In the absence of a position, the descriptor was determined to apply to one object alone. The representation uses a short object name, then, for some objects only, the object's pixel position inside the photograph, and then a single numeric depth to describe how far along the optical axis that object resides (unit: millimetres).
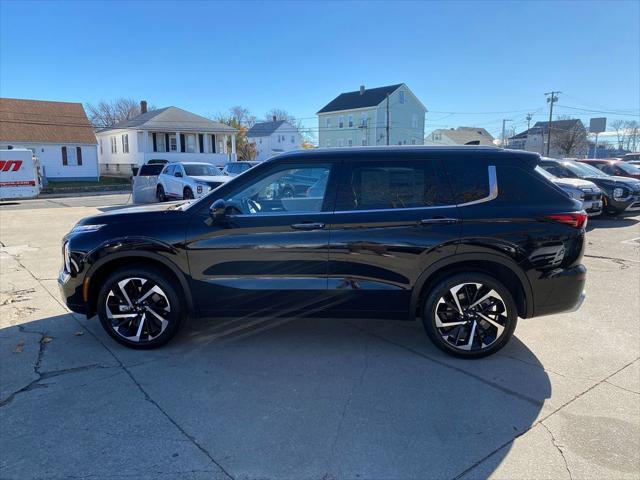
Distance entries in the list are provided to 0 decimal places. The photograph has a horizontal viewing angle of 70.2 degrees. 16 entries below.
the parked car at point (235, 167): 21344
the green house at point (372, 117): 54844
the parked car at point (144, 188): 20000
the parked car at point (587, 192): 12016
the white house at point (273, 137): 68312
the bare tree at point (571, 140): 60719
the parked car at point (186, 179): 16234
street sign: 62656
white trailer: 21641
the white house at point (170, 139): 39344
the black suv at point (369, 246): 3924
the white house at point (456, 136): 74806
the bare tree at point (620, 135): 93562
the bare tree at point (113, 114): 74812
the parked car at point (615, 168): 15797
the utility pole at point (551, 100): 58844
